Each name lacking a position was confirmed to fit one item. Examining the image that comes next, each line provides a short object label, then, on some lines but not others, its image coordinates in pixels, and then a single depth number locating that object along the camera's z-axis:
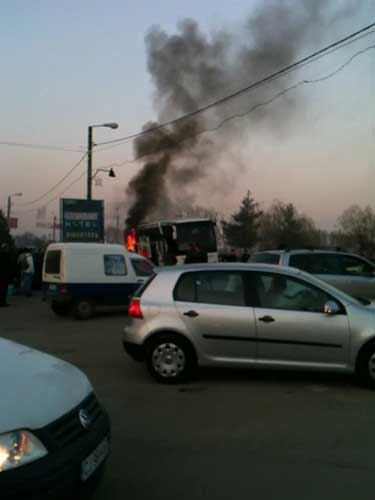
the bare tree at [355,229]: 68.81
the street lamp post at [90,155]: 24.62
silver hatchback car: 6.37
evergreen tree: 76.56
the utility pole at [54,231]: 54.59
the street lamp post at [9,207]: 53.78
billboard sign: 25.55
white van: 13.15
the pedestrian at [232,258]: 28.67
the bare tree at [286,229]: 82.06
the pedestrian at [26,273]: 18.27
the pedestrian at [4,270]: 15.07
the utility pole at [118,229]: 57.63
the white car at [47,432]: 2.57
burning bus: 25.78
